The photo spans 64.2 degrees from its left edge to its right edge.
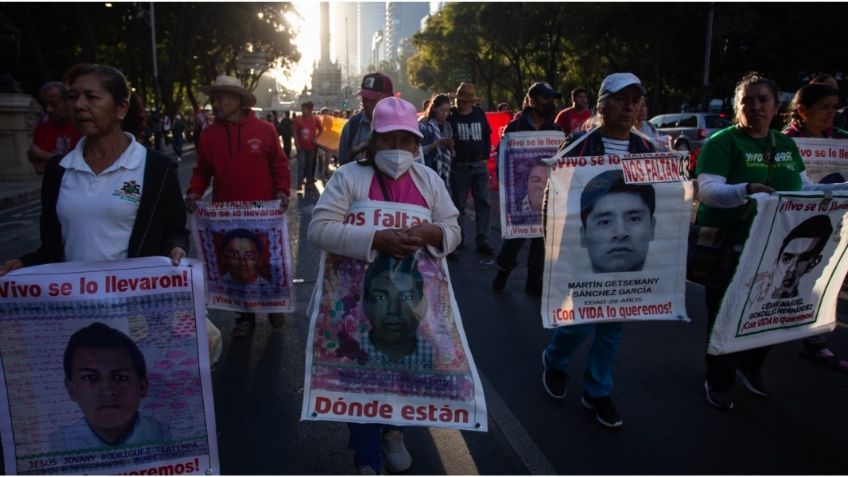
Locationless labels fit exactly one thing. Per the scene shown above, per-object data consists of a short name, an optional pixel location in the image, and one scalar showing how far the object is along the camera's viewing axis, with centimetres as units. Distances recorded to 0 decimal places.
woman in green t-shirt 372
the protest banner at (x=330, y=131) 1605
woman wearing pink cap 270
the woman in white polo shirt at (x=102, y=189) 276
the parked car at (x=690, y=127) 2334
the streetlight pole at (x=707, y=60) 2925
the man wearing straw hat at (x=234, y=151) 500
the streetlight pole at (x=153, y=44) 3303
